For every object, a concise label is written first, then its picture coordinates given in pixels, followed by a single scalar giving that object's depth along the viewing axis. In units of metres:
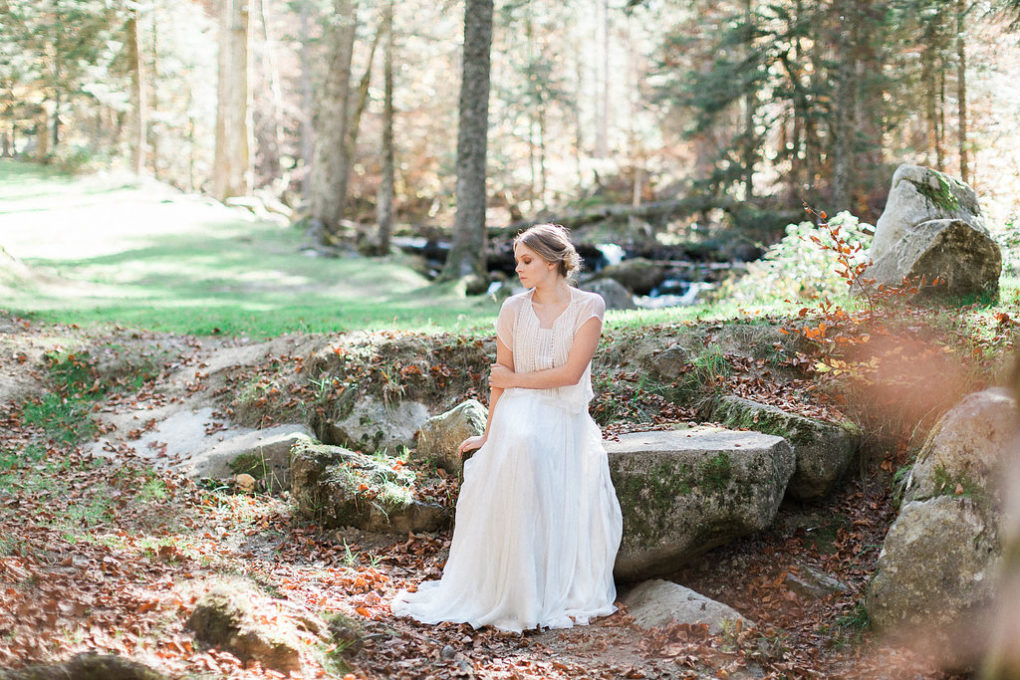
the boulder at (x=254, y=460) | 7.10
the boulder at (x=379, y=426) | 7.24
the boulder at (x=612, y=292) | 13.88
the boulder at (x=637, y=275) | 19.52
